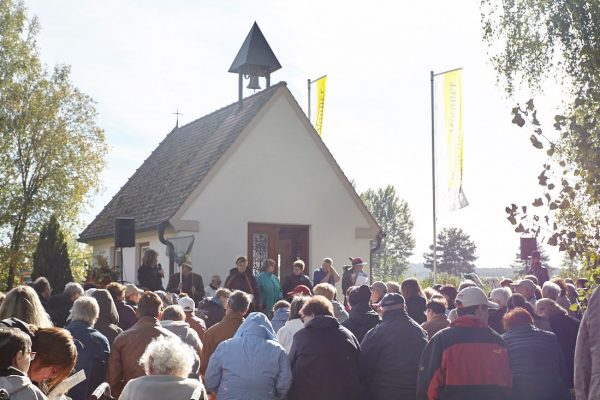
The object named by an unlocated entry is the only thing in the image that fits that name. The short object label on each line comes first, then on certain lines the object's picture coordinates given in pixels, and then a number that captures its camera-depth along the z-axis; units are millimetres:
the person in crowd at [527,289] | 12430
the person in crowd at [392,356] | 7930
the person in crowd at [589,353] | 4905
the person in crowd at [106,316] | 9188
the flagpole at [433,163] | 25906
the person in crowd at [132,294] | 12086
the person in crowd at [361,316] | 9602
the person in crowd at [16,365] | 4289
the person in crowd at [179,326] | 8617
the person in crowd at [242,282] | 16672
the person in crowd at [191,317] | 10781
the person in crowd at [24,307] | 6713
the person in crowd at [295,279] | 17562
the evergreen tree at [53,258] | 27742
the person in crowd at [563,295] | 13153
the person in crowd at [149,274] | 16688
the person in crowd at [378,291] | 12291
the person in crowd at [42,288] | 11945
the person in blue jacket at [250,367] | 7484
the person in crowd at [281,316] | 10242
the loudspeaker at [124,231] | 19141
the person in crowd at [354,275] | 17766
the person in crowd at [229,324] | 8977
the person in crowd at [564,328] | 9156
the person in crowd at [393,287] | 12578
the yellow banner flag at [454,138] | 25156
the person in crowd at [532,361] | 7910
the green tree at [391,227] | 101188
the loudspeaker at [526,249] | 20781
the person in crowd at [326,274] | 18453
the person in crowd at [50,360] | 4891
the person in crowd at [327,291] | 10328
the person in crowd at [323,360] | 7629
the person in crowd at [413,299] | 10625
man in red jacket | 6816
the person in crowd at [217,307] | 12289
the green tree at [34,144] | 38344
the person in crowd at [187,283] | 17875
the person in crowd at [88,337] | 8047
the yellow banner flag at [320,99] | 27672
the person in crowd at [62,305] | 11203
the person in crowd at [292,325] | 8883
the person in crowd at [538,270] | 17220
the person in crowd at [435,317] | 9281
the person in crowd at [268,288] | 17359
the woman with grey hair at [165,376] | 5168
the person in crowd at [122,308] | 10773
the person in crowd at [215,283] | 18453
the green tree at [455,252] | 129375
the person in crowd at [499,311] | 10805
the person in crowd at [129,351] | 7969
